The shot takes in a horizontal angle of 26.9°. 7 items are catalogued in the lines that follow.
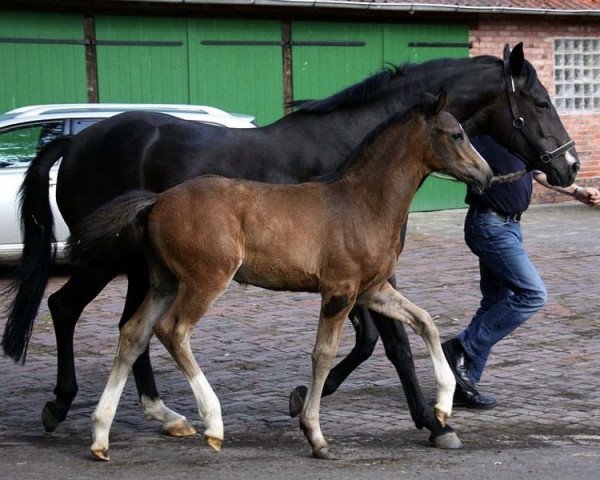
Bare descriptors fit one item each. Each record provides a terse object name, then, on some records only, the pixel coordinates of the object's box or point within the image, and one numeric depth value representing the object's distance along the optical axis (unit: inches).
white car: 497.7
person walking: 288.8
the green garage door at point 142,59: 660.1
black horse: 282.4
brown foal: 241.1
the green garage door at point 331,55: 729.0
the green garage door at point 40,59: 626.8
